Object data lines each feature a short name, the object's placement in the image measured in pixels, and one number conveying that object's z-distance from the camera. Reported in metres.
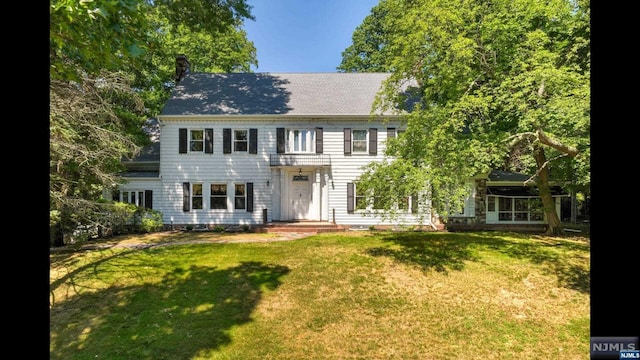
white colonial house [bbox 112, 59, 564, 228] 14.56
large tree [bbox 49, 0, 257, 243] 2.90
